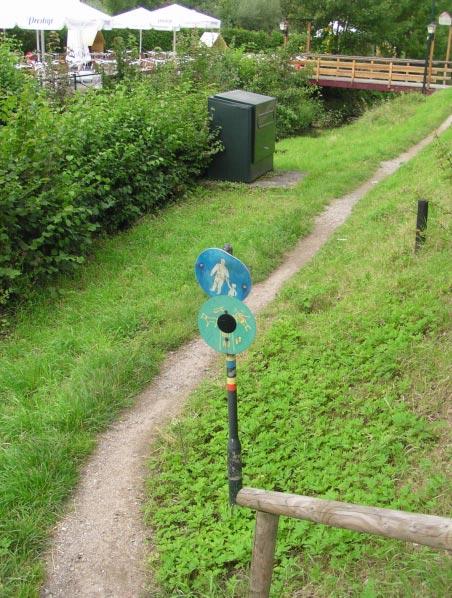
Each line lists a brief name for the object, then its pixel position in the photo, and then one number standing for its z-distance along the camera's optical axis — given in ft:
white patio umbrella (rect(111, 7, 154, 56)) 88.69
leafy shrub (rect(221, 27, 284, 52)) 137.08
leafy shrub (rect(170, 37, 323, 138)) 66.90
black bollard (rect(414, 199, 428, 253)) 24.16
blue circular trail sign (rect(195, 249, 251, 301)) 12.35
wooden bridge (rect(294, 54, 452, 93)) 97.30
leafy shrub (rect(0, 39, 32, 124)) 40.23
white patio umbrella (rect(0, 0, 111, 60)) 67.46
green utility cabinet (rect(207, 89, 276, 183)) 38.75
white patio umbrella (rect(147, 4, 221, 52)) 87.71
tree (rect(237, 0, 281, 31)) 152.46
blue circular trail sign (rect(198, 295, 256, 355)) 12.30
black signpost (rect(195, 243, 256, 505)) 12.32
